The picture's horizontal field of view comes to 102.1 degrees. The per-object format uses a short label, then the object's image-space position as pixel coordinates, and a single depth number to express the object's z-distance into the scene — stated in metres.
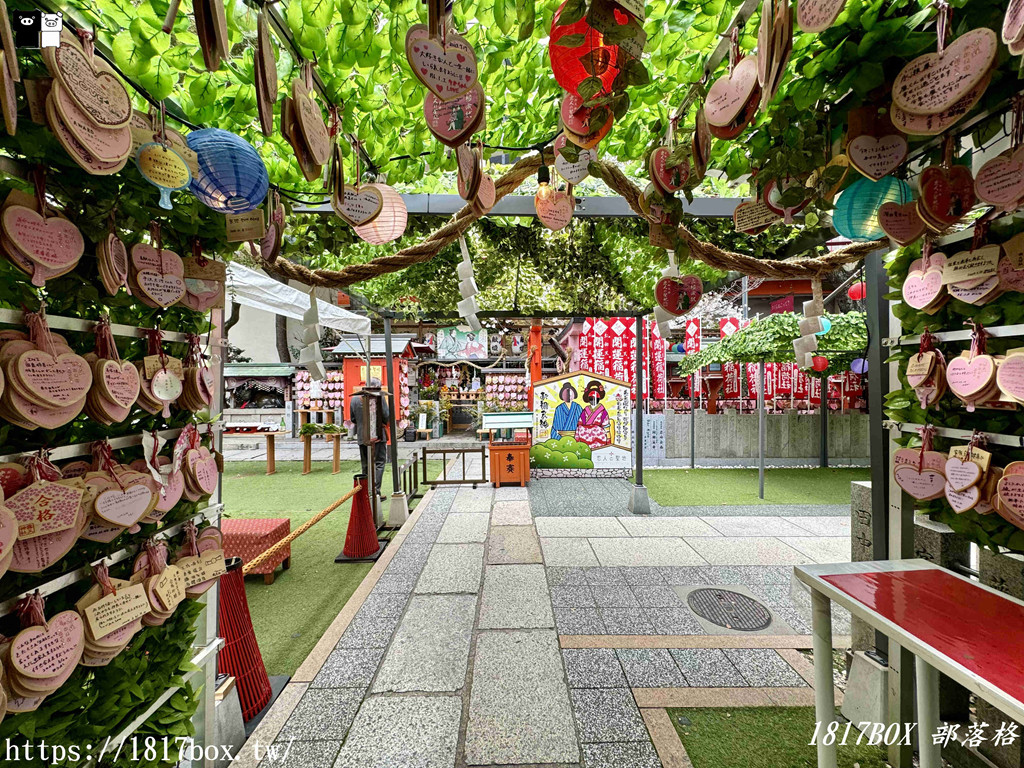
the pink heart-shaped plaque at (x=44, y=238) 1.04
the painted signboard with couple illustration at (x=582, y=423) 7.64
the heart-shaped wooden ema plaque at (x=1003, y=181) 1.31
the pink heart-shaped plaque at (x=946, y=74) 1.17
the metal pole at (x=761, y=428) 6.83
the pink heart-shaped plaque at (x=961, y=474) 1.56
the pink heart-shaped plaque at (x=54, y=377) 1.05
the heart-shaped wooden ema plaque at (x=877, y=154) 1.59
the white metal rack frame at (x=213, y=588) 1.18
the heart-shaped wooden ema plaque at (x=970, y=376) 1.50
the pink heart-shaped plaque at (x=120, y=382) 1.26
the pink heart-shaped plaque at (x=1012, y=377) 1.38
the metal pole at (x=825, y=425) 9.66
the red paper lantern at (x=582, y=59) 1.22
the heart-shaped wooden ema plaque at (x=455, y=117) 1.37
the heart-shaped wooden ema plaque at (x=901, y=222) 1.68
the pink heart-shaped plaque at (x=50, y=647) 1.05
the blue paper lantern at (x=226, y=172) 1.48
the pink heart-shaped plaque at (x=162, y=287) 1.44
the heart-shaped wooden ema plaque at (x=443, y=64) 1.11
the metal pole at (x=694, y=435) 9.65
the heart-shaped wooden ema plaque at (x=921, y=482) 1.74
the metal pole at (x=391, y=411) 5.94
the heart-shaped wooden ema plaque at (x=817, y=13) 0.97
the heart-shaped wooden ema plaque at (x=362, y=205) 1.97
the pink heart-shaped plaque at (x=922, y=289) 1.69
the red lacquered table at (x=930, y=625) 1.01
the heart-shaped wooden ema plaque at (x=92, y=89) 1.01
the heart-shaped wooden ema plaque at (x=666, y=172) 1.83
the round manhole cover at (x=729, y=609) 3.08
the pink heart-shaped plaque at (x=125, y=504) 1.24
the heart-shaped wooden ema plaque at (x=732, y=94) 1.25
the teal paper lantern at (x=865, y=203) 1.81
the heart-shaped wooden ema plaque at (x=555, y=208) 2.42
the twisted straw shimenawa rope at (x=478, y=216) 2.38
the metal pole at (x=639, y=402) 5.98
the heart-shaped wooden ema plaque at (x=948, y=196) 1.53
